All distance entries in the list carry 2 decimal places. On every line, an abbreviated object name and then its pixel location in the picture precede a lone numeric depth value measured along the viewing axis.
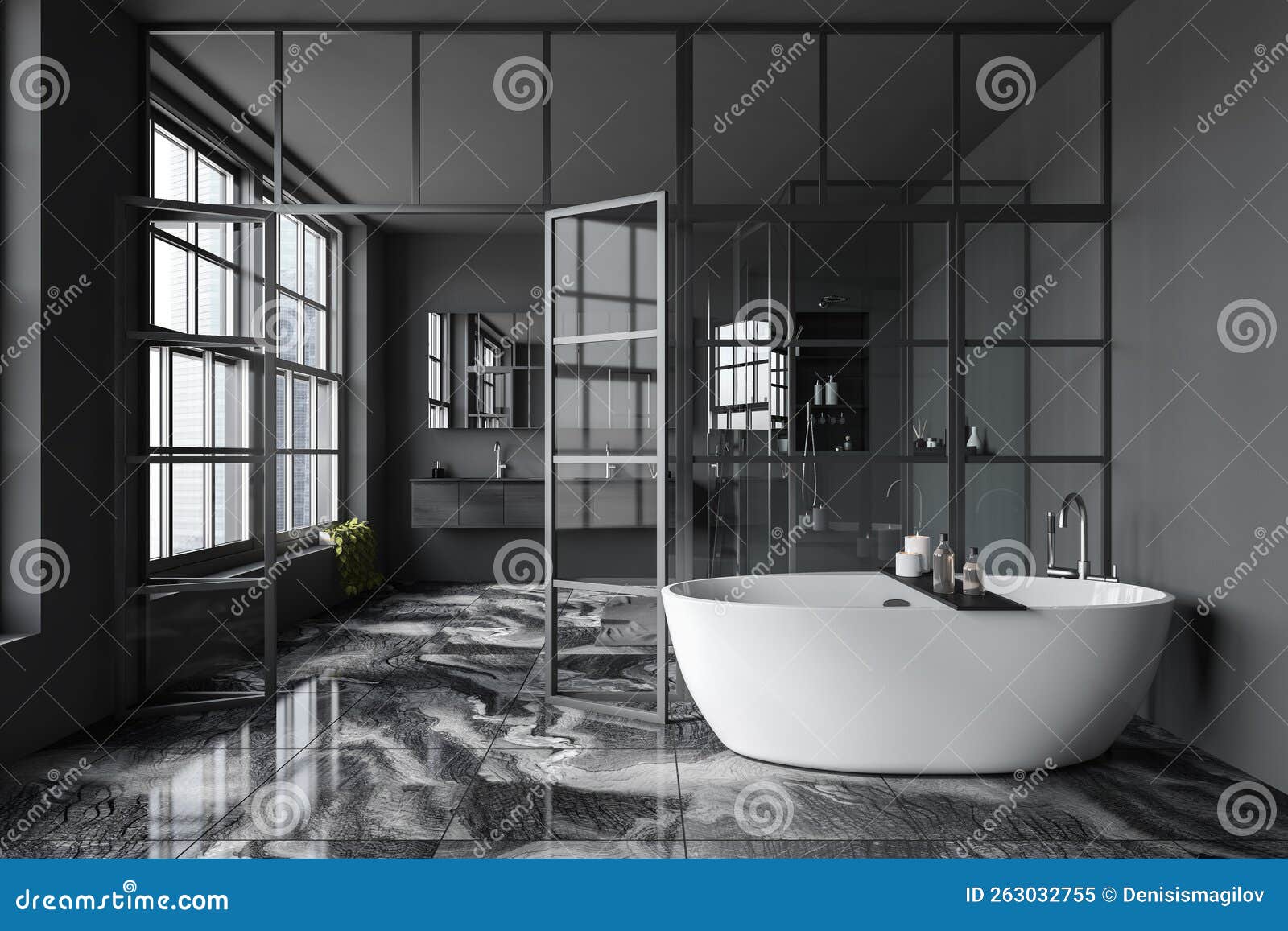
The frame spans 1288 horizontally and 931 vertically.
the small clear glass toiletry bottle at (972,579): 3.31
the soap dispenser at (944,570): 3.45
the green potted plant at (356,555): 6.68
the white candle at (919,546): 3.86
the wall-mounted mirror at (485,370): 7.68
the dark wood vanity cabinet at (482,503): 7.43
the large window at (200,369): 4.22
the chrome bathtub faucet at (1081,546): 3.68
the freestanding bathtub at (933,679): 2.94
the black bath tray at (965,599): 2.97
